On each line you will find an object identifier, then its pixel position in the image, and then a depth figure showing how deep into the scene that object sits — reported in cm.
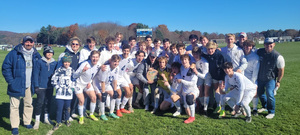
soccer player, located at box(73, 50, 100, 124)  445
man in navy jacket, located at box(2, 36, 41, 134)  389
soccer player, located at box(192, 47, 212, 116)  479
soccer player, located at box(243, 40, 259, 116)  479
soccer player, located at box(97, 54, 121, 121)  471
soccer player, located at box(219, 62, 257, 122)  441
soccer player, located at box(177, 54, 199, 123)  456
